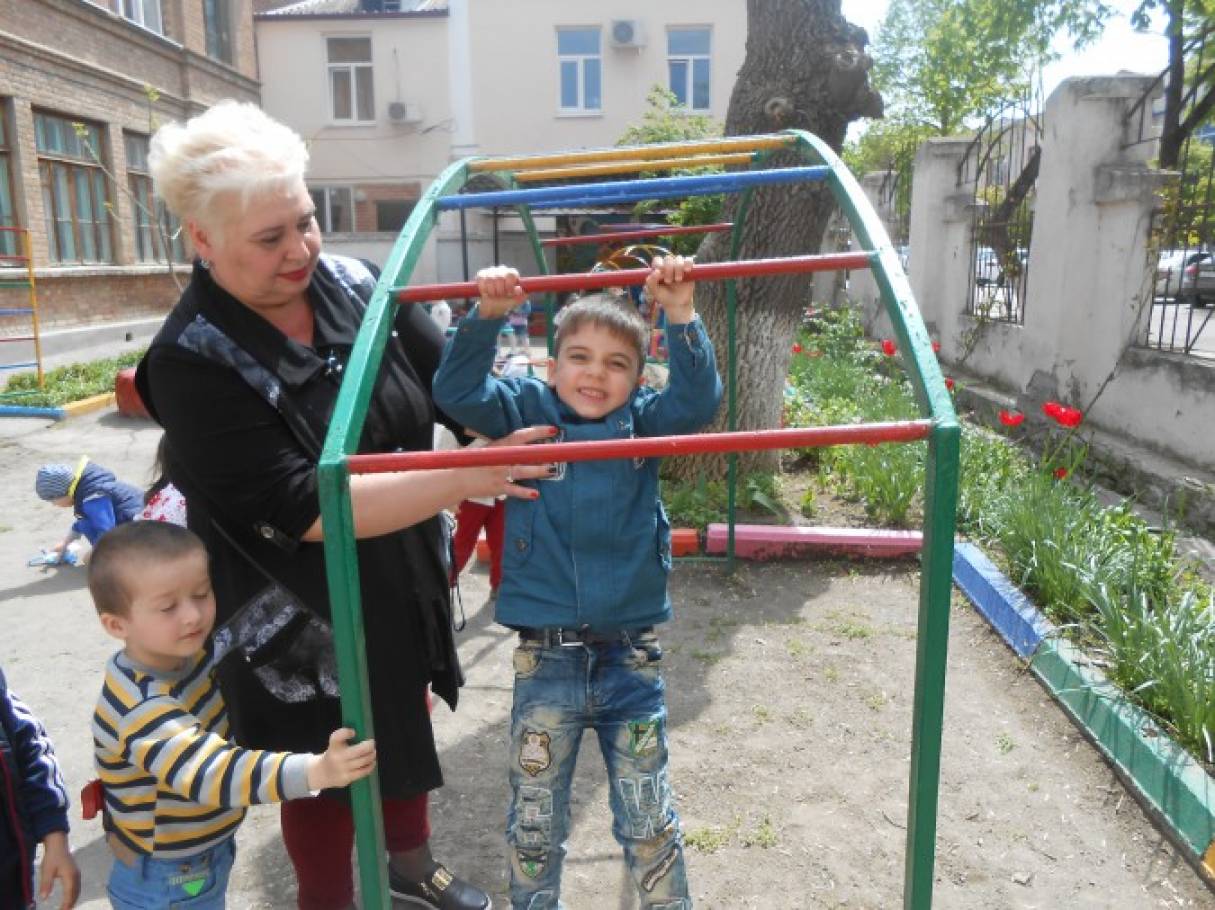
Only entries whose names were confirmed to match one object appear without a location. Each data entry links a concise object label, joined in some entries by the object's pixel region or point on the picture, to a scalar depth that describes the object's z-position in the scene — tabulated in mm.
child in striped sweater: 1465
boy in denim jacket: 1806
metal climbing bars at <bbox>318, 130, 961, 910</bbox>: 1329
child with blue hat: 4078
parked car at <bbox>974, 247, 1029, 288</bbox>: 7402
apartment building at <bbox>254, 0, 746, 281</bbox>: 18984
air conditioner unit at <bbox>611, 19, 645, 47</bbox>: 18828
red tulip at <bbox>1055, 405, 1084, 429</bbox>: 3713
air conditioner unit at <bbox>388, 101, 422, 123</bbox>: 19391
